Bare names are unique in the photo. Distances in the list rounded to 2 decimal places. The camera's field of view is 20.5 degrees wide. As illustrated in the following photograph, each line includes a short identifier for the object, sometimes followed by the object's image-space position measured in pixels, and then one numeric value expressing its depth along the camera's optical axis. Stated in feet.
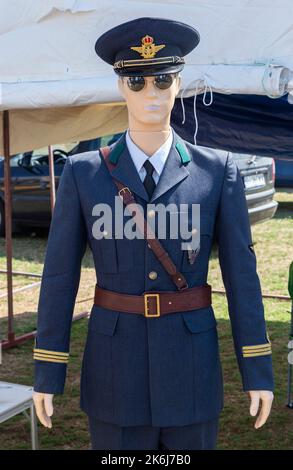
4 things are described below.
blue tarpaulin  11.76
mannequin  7.86
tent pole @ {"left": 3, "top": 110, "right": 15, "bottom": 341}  17.70
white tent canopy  11.16
